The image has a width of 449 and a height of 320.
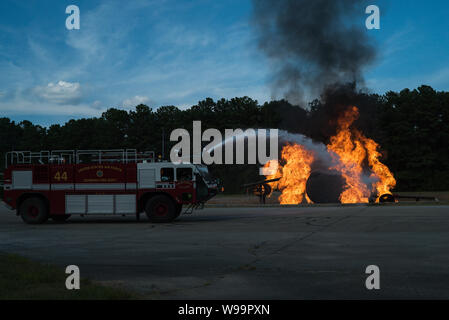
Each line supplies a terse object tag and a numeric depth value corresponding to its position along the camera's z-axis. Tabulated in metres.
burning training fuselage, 32.03
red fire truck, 19.30
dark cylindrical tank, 31.97
